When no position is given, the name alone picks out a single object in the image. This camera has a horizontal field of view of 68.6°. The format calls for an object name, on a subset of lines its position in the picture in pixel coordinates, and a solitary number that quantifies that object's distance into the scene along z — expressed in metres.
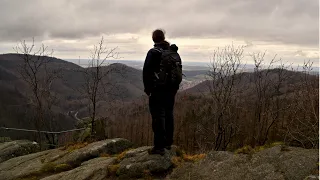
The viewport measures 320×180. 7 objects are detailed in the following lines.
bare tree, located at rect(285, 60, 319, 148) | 5.41
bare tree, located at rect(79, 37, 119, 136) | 9.05
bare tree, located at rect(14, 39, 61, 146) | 10.16
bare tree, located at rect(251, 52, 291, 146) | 7.02
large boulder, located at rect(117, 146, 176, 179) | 4.63
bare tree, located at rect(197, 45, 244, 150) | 7.18
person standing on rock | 4.56
